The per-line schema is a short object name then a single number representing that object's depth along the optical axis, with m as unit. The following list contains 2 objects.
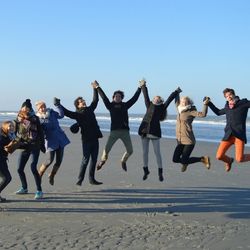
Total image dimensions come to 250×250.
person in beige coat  10.59
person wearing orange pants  10.32
